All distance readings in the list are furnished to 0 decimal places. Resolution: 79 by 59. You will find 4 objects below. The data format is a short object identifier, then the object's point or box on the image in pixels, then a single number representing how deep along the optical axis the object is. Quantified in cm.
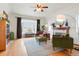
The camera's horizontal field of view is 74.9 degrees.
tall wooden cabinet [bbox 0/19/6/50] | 168
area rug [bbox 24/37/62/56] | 150
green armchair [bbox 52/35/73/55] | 156
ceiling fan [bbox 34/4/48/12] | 141
